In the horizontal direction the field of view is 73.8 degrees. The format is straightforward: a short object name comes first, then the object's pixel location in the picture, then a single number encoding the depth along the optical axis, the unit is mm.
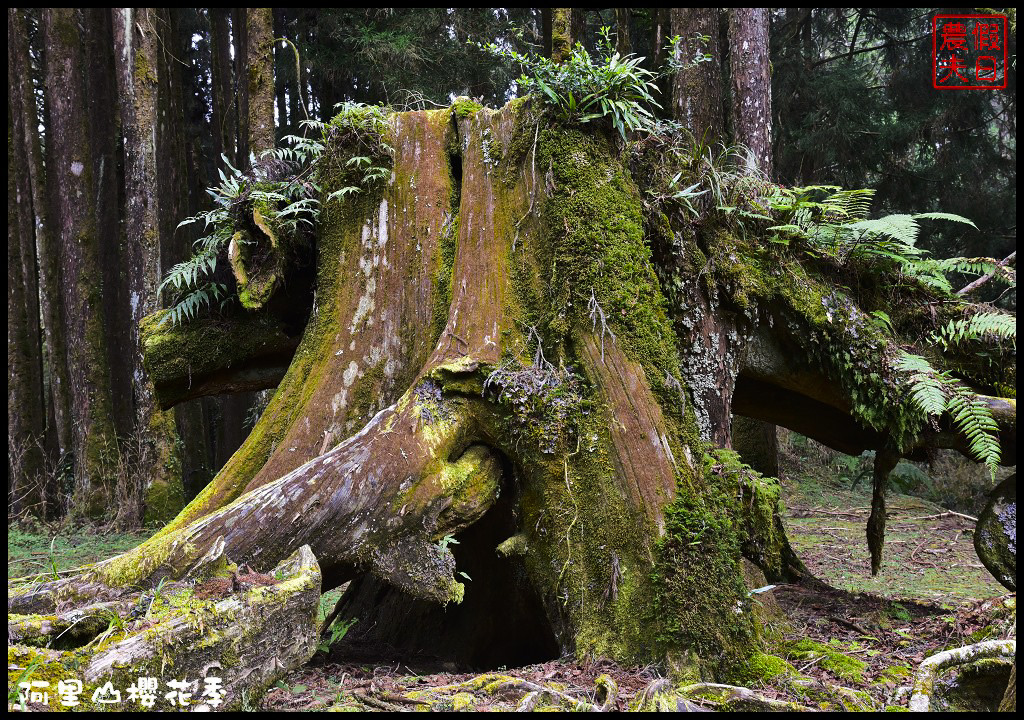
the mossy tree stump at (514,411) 3654
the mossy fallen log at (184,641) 2592
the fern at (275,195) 4977
